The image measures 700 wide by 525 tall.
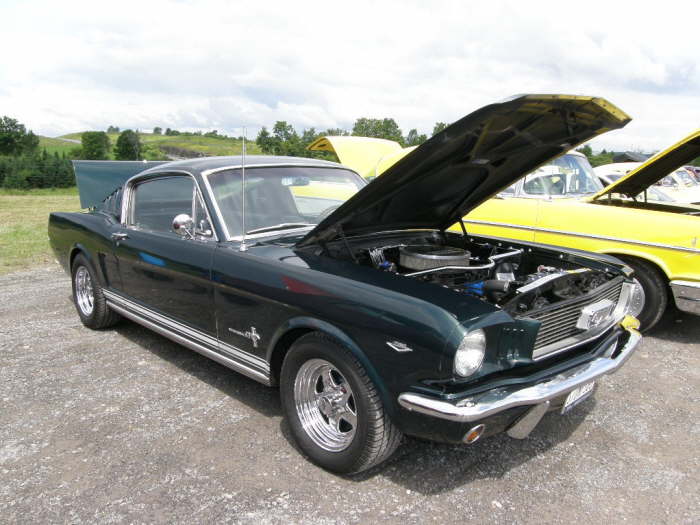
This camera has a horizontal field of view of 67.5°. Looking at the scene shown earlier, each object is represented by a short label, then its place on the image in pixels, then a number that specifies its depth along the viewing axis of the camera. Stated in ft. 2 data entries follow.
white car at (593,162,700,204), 44.96
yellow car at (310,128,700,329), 15.06
